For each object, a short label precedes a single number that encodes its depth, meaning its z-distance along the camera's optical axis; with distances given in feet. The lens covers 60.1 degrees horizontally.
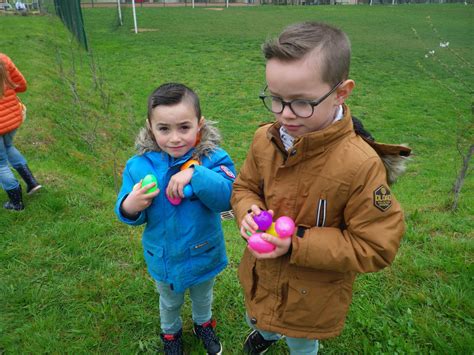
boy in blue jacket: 6.31
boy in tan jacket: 4.87
